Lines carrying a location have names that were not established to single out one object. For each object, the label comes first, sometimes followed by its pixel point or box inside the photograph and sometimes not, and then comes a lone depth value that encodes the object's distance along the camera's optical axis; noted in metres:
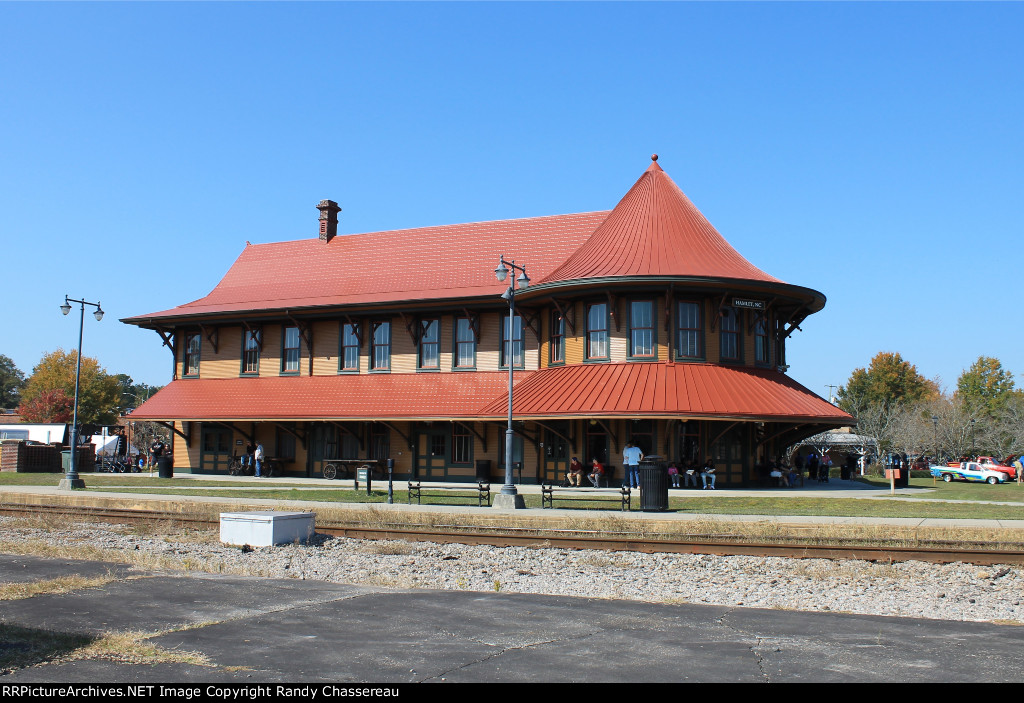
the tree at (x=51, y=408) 88.19
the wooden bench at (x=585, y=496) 21.01
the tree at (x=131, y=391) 113.94
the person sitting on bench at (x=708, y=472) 27.98
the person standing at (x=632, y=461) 27.20
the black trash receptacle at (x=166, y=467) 35.91
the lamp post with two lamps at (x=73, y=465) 27.70
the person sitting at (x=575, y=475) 29.05
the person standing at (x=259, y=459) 35.91
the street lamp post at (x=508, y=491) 21.70
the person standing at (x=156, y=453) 44.88
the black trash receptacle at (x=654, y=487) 20.56
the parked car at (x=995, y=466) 43.97
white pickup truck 43.50
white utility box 16.70
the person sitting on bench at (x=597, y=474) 28.52
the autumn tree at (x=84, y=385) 90.38
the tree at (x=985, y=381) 94.19
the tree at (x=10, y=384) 129.12
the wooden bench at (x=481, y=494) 22.77
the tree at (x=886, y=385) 87.62
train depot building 28.98
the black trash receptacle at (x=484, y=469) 32.34
